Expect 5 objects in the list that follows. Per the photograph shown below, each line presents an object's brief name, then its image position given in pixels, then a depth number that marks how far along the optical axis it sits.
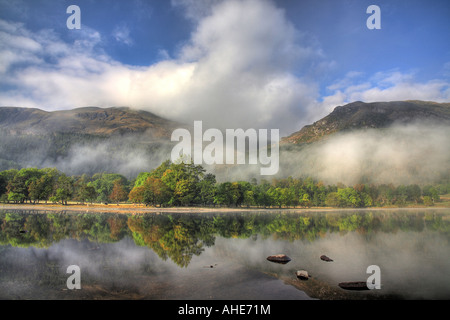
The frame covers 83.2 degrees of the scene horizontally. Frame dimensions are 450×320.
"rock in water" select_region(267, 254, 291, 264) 28.49
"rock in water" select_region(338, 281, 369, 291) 20.16
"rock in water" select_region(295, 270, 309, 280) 22.42
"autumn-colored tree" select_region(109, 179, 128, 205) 146.25
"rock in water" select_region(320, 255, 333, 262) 29.00
